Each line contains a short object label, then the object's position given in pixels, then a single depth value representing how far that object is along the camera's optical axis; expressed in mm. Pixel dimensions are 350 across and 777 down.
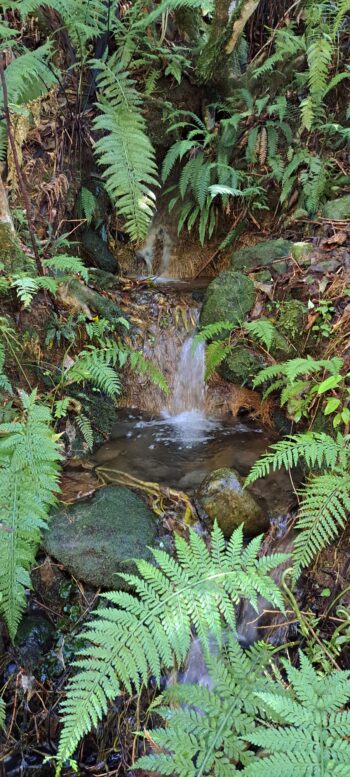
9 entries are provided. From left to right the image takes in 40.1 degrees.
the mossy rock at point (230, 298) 4117
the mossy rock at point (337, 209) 4233
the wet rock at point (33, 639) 2424
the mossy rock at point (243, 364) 3882
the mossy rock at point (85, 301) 4027
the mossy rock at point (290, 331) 3715
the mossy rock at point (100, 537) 2641
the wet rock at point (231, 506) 3006
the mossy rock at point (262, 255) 4289
